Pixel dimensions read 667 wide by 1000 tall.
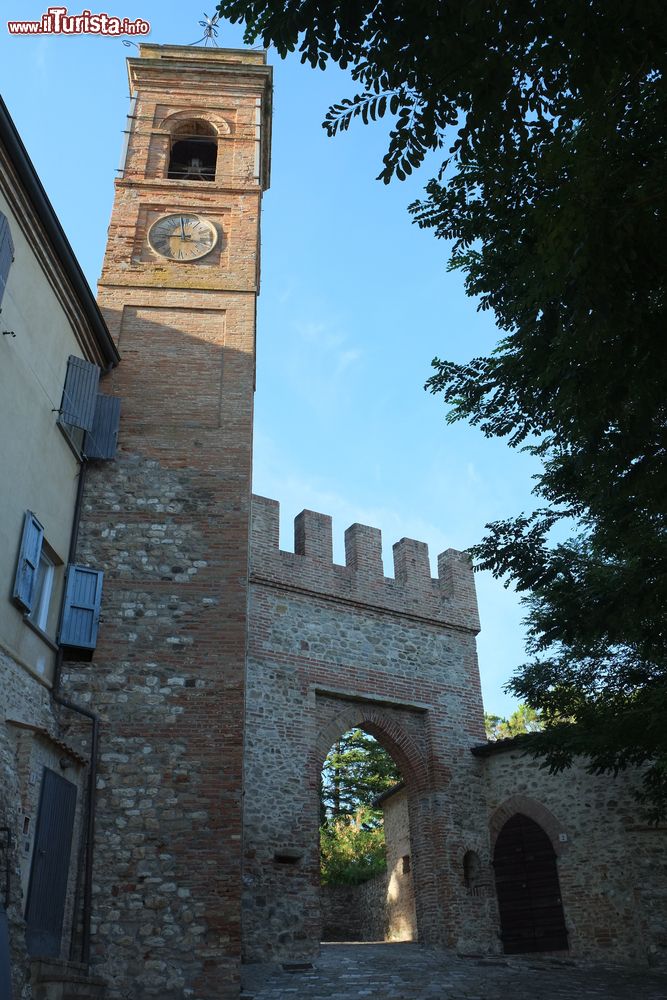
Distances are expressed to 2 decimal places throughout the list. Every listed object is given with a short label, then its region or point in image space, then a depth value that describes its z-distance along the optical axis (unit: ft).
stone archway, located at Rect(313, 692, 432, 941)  47.11
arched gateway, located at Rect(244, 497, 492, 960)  41.27
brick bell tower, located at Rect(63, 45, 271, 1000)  27.99
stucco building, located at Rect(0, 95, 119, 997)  25.13
